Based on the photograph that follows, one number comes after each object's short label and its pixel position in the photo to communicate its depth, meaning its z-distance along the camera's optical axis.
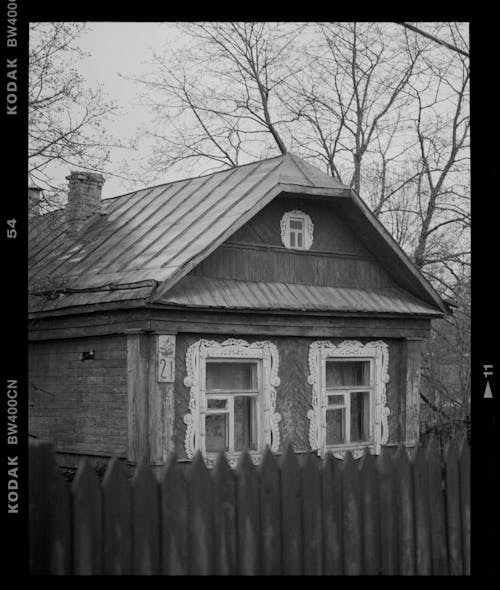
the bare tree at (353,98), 19.70
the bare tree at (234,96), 21.38
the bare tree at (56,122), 9.94
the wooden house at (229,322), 10.80
